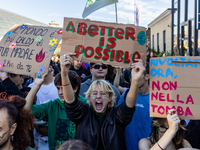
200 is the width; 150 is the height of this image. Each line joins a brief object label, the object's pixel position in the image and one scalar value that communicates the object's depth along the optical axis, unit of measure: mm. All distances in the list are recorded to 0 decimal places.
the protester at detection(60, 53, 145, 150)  2291
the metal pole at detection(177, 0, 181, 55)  10323
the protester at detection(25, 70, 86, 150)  2729
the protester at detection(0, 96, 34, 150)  1970
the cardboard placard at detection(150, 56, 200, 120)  2066
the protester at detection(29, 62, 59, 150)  3266
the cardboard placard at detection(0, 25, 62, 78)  2789
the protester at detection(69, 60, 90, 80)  5773
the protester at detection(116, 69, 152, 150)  2783
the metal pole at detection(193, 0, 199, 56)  7371
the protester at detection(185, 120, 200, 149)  2561
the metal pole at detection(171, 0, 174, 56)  11427
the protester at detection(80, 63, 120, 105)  3781
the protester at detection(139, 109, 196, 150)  1949
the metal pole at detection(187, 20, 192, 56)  8648
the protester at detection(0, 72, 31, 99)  2959
